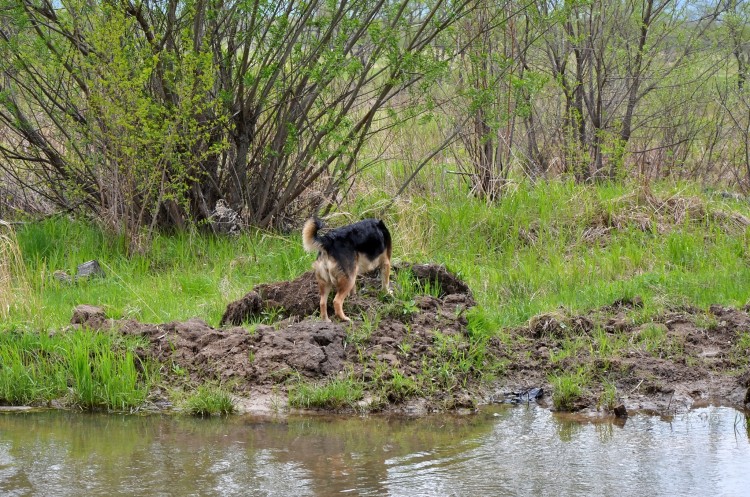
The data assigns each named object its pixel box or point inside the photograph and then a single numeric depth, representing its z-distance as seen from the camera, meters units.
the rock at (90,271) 20.25
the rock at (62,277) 19.83
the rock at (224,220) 22.72
